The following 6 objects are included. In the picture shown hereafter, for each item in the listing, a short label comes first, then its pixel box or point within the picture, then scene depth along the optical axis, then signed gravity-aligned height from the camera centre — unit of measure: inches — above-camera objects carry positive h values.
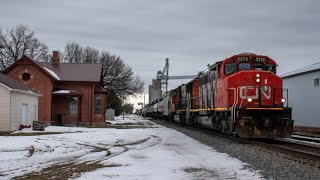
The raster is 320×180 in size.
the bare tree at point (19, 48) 2517.2 +422.6
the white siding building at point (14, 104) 1026.7 +18.6
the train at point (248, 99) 682.2 +20.3
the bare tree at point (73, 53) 3211.1 +465.1
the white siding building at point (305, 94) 1219.2 +51.1
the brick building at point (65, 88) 1430.9 +84.7
